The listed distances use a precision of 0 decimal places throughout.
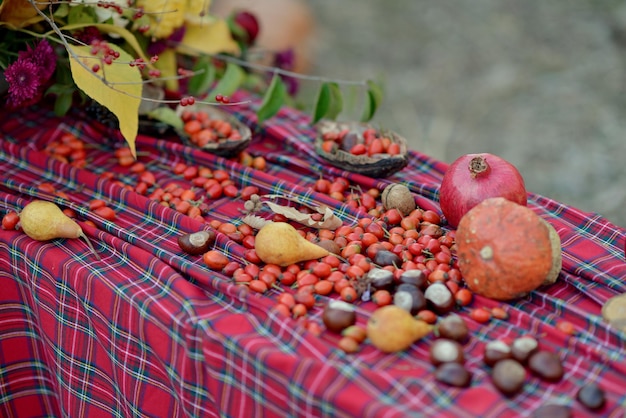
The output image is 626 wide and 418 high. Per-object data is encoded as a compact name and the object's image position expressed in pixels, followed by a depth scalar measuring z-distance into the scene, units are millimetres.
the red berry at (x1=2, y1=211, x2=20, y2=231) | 1319
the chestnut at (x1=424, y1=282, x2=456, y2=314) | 1036
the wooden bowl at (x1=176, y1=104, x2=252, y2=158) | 1603
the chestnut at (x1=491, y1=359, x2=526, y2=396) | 873
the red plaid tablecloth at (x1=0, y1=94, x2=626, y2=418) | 900
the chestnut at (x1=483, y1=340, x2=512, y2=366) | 920
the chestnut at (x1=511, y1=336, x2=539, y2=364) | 925
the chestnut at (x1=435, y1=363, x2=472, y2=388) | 888
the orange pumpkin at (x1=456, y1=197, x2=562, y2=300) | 1006
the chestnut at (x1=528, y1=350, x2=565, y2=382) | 895
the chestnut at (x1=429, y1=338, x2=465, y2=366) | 923
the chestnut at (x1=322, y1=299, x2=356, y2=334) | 990
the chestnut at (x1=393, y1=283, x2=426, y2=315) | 1024
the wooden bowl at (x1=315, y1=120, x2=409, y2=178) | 1468
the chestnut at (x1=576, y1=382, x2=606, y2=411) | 850
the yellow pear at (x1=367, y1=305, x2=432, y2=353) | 946
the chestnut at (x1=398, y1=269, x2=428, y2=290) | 1065
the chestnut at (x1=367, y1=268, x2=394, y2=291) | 1076
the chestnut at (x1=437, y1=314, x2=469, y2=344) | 974
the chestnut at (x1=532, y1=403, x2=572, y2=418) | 825
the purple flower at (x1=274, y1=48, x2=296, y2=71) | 2428
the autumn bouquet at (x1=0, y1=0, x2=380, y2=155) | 1402
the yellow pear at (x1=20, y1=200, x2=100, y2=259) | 1253
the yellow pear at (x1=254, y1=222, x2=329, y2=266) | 1141
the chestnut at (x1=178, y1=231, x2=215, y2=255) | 1209
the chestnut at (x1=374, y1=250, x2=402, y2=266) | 1148
